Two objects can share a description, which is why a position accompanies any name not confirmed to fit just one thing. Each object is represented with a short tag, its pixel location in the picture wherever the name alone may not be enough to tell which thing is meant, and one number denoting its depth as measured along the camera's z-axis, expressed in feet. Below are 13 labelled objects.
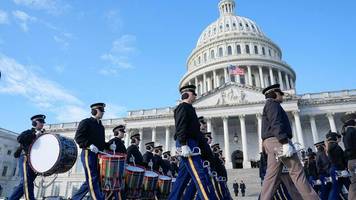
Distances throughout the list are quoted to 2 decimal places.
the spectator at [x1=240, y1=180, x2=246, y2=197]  78.79
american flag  186.91
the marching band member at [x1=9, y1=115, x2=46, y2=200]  26.30
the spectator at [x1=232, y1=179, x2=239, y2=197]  78.48
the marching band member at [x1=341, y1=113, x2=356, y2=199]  24.64
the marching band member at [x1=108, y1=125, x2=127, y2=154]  31.10
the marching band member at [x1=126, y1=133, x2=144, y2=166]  33.45
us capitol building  136.87
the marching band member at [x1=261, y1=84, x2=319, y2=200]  18.67
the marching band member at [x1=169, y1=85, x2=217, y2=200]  18.06
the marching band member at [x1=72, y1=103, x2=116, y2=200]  22.60
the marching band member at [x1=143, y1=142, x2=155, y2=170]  37.07
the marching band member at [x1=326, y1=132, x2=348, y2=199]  28.43
